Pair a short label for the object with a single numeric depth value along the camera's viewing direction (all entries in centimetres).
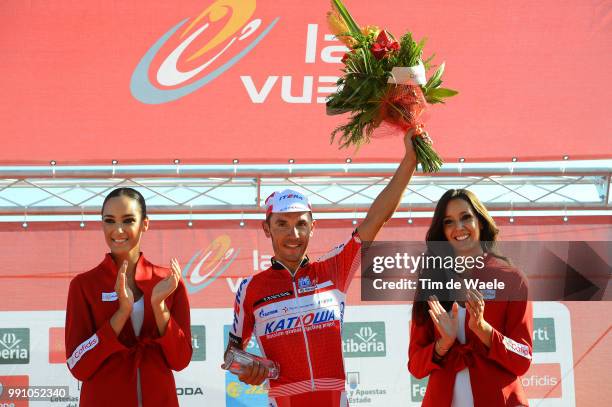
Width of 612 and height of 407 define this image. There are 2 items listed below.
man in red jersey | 725
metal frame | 977
